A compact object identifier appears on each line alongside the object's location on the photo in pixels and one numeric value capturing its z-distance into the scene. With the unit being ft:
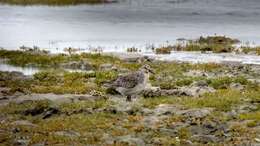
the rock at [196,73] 129.18
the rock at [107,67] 142.63
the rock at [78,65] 148.15
